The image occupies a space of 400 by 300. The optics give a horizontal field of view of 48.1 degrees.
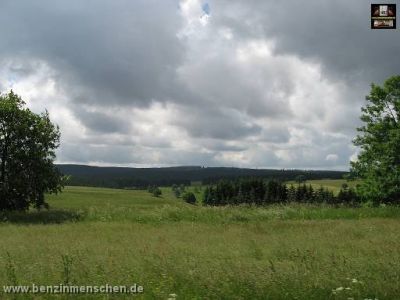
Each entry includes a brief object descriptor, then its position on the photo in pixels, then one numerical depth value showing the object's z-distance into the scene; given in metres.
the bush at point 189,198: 158.95
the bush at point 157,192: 165.20
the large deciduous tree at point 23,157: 29.55
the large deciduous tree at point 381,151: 37.84
